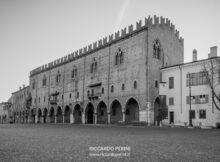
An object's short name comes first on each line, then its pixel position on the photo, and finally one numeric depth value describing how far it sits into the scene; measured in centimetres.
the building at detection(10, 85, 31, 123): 6710
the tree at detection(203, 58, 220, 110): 2662
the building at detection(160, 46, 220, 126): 2708
